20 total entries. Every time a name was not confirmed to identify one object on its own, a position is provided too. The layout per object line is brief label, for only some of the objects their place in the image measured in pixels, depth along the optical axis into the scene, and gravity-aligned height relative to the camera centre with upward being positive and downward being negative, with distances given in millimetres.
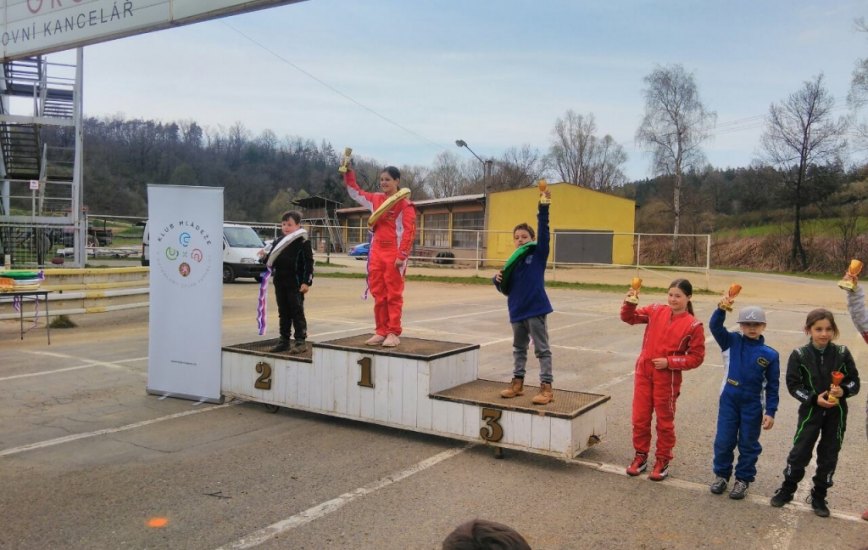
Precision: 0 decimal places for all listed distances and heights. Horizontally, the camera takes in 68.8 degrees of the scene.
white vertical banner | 7090 -459
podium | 5234 -1308
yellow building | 38188 +2434
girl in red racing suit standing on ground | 4773 -800
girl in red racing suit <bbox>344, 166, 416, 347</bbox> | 6734 -56
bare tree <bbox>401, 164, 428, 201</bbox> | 84062 +10030
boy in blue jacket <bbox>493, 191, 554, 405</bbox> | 5625 -368
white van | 22875 -290
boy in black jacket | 7164 -259
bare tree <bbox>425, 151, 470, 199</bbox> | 90875 +10637
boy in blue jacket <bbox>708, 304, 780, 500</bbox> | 4535 -941
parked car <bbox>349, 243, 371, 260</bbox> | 41684 +48
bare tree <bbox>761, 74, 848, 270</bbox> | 44750 +8626
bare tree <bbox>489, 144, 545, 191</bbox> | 80069 +10369
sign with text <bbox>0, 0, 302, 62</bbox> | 6930 +2643
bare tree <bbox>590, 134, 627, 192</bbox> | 79125 +11063
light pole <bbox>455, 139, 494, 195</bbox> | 39931 +5598
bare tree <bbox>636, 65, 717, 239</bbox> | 48000 +10313
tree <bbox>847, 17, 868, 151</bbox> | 38438 +11328
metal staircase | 20047 +3261
